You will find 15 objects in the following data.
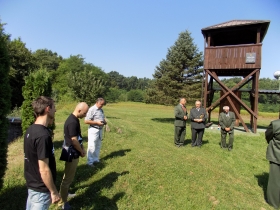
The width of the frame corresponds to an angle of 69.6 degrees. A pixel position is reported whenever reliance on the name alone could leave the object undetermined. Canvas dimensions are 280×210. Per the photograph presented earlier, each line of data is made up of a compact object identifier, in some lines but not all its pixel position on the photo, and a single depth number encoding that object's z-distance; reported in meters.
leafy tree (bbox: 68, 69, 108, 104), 17.20
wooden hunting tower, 12.67
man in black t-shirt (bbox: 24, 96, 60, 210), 2.36
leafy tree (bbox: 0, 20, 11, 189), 4.04
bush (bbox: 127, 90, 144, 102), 78.06
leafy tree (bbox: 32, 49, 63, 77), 63.39
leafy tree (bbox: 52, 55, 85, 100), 58.73
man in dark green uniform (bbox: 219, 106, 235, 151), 8.47
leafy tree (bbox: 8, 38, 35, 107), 23.27
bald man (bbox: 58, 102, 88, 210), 3.73
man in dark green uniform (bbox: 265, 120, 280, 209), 4.59
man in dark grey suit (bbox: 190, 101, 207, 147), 8.42
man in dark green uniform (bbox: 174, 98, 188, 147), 8.29
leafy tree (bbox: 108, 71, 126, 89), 130.23
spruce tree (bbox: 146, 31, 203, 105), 18.30
